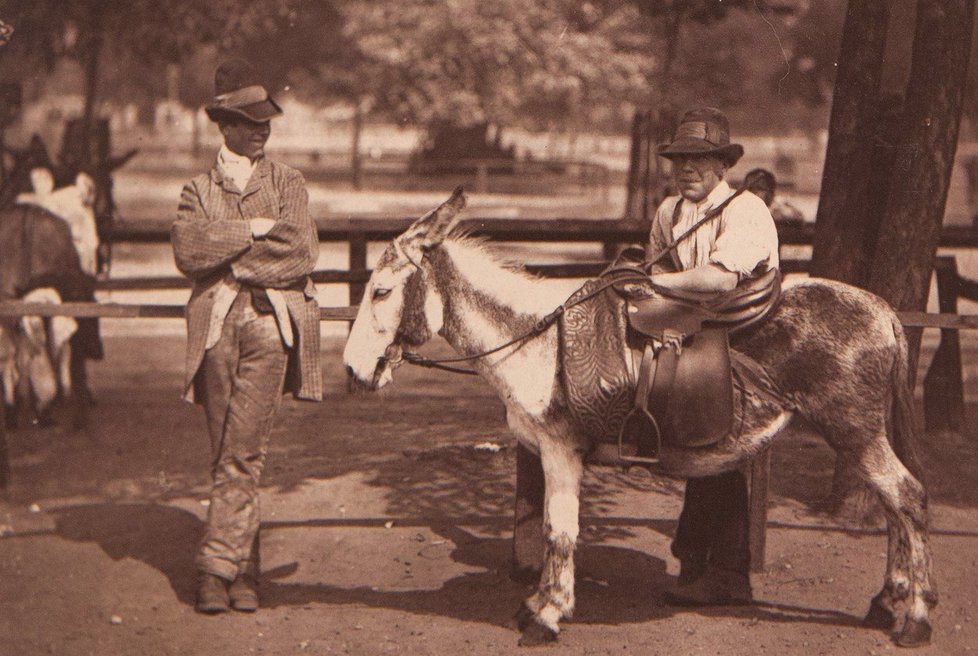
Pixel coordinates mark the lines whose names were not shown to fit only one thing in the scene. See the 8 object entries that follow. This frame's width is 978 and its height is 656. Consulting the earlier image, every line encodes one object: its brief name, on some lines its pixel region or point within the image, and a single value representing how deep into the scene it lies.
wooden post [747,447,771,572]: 6.85
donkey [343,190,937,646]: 5.79
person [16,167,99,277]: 11.38
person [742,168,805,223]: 8.13
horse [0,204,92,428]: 10.75
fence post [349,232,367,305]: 11.00
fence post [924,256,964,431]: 10.11
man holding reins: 5.65
